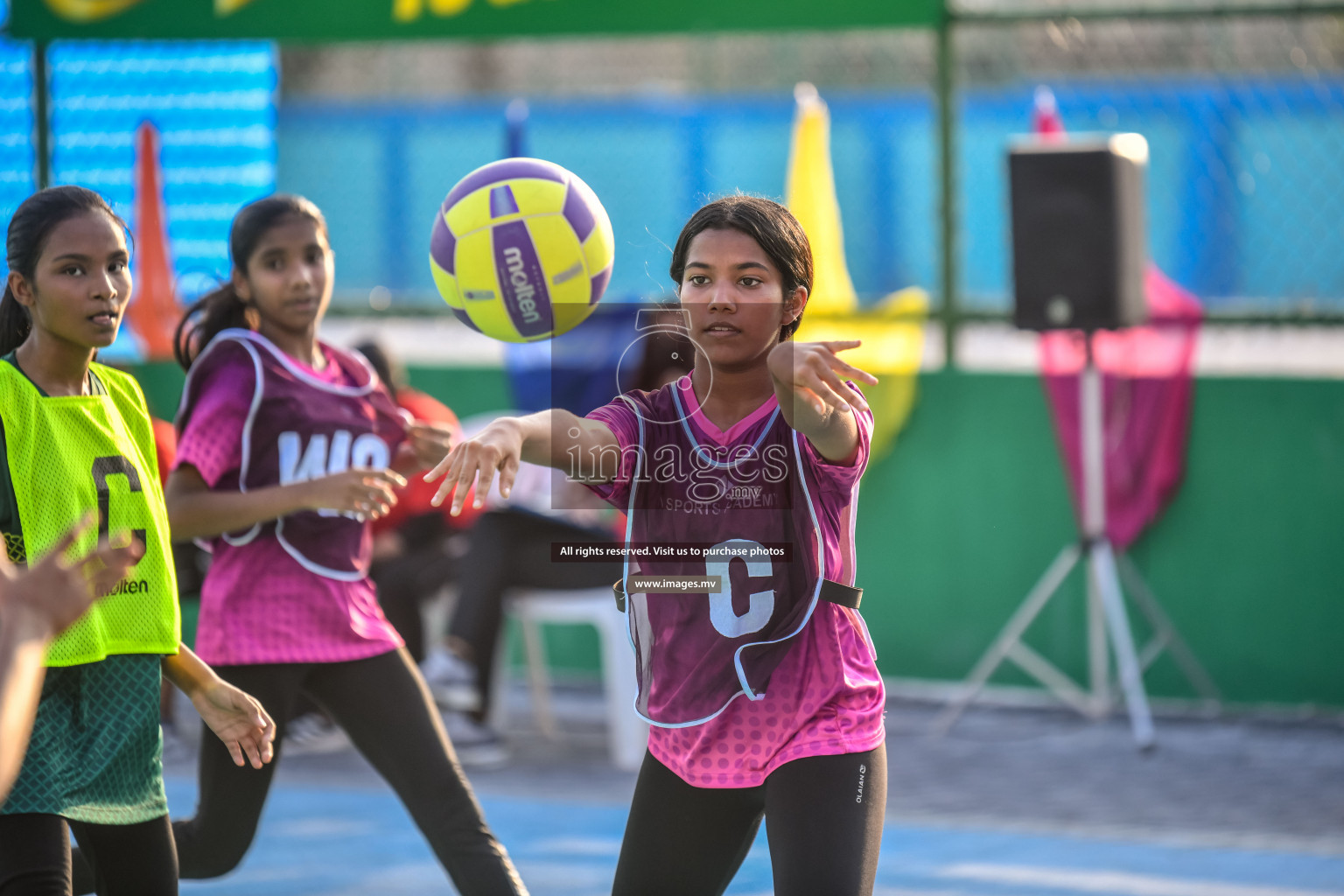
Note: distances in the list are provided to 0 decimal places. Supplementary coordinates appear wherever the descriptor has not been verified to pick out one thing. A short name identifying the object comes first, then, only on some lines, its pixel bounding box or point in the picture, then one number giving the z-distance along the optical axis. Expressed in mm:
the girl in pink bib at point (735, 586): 6086
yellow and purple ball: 7160
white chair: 13703
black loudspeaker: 13898
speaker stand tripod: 13906
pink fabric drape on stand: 14922
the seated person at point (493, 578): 13664
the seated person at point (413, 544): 14211
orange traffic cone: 18141
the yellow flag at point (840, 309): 15617
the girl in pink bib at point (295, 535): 7828
